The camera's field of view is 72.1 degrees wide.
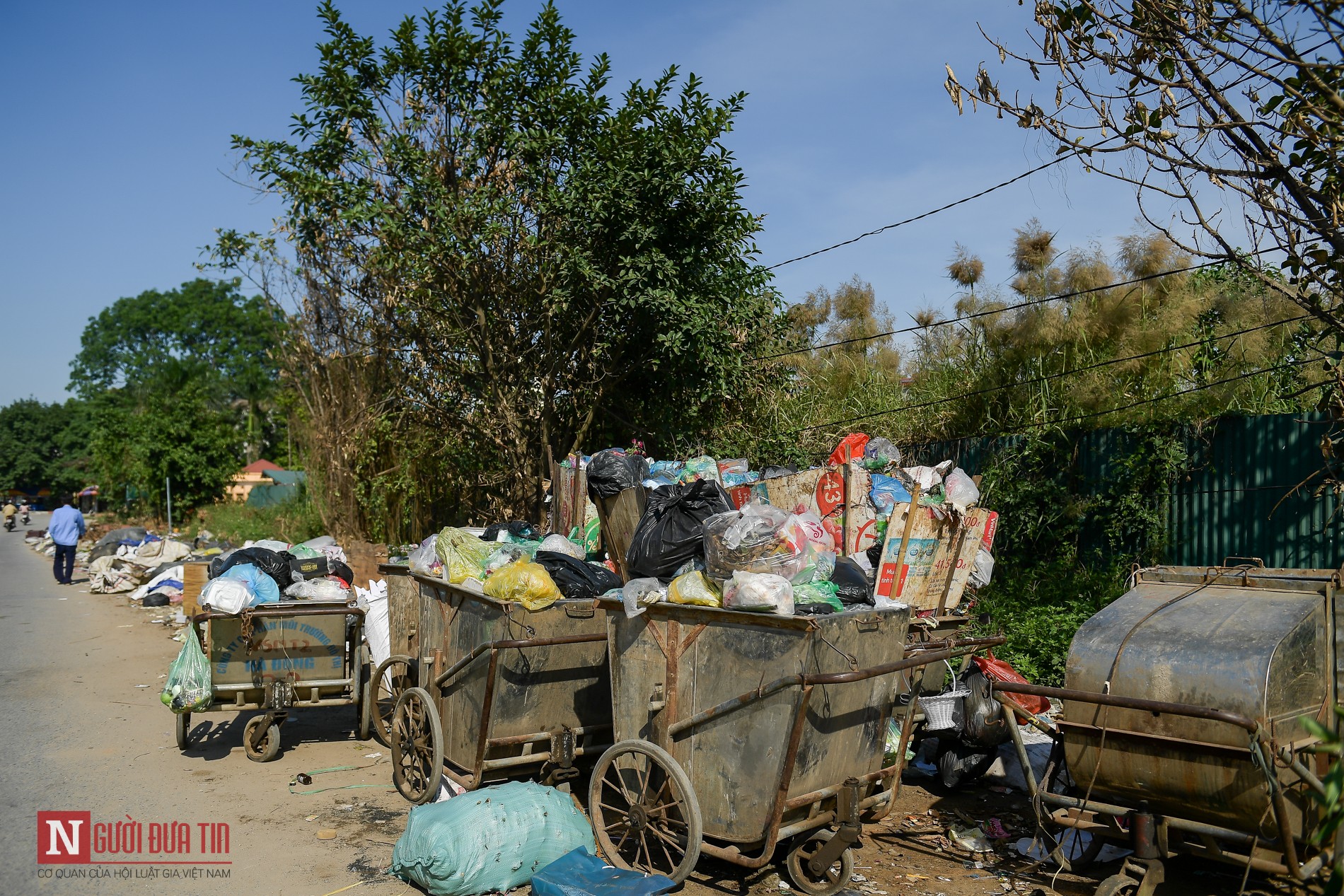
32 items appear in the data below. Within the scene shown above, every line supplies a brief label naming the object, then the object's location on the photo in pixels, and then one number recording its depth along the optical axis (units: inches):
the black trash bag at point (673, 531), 200.4
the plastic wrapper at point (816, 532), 184.5
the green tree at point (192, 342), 2313.0
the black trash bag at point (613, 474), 291.4
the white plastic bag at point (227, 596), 252.7
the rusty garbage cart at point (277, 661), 255.6
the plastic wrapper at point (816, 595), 172.1
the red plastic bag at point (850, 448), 317.7
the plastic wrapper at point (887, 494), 279.9
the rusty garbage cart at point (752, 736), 158.1
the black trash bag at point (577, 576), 217.2
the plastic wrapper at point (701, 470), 316.5
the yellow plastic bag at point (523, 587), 203.0
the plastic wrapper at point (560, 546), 249.8
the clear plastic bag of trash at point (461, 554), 223.5
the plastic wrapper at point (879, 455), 300.4
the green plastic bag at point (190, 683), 250.1
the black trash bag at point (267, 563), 282.6
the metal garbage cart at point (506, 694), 202.4
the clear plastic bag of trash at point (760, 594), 159.9
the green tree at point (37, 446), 2898.6
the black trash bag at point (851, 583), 184.1
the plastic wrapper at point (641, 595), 177.8
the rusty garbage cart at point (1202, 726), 146.8
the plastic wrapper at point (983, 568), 280.1
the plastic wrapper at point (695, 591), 170.9
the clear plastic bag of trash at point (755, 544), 173.0
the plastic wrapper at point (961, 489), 282.8
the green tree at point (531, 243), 383.6
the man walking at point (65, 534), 692.7
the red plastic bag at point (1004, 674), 230.7
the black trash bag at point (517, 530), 273.6
